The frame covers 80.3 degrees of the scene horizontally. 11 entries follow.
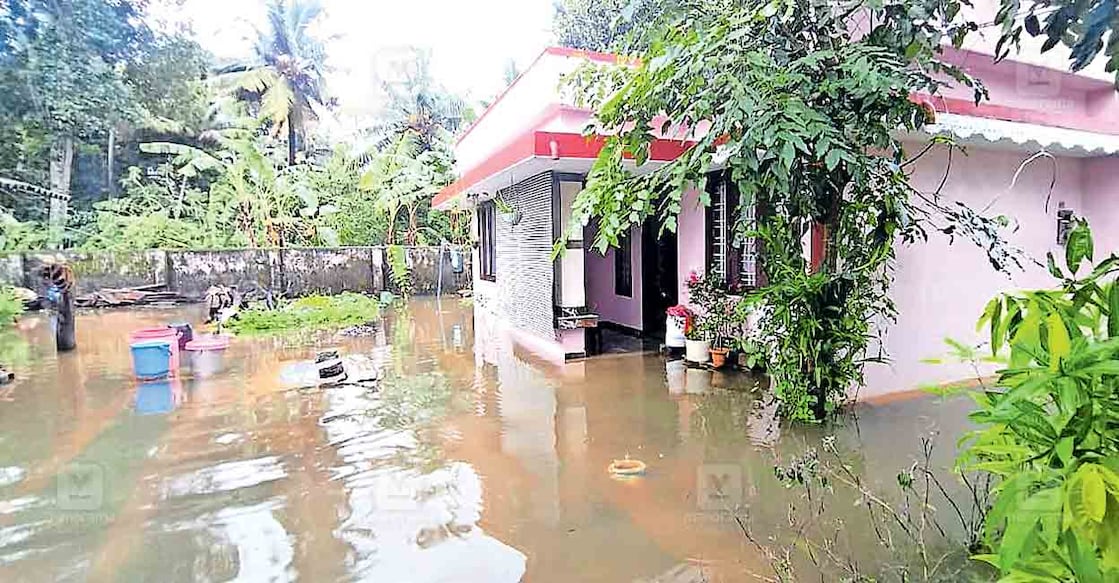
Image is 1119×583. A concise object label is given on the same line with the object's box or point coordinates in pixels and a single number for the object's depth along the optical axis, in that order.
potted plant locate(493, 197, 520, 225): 10.91
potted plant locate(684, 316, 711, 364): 8.41
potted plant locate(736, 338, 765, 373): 5.74
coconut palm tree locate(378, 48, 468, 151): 26.05
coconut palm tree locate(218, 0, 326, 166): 22.77
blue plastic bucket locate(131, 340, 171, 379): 8.20
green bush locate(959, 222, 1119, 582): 1.29
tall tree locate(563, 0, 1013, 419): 4.14
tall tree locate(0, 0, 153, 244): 16.78
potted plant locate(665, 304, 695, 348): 8.86
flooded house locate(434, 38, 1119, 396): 6.81
